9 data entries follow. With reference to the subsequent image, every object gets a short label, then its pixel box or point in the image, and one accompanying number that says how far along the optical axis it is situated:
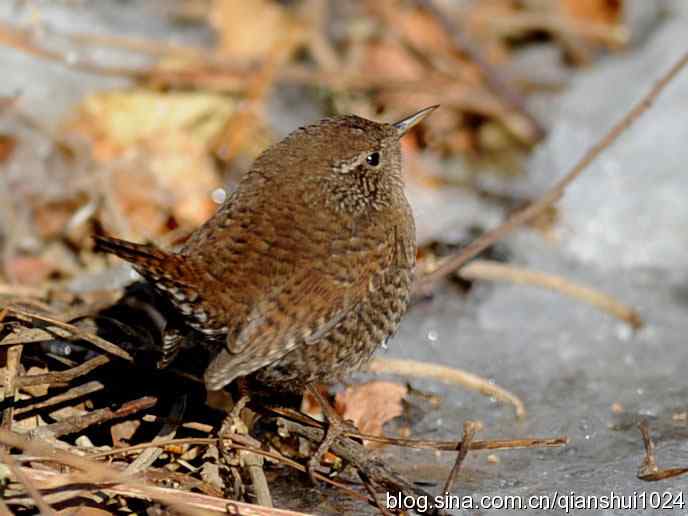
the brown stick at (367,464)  5.36
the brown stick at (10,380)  5.58
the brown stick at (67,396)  5.80
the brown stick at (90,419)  5.58
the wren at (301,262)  5.33
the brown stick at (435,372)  6.83
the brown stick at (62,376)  5.73
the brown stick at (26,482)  4.62
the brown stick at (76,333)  5.95
